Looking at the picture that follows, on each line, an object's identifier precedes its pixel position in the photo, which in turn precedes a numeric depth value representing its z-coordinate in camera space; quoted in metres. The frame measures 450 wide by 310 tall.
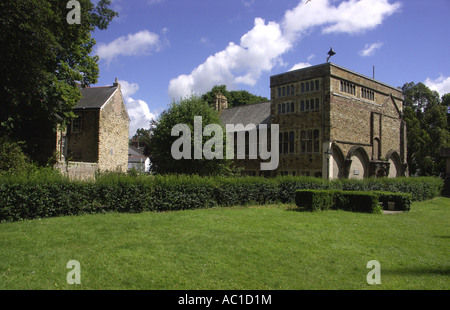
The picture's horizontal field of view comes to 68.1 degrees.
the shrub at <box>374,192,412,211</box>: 19.92
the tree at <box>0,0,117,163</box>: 16.78
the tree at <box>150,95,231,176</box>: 27.53
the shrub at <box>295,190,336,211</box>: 17.94
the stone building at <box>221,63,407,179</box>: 29.83
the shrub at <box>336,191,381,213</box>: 18.45
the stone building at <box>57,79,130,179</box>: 32.50
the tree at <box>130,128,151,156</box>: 50.89
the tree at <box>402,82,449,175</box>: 45.06
